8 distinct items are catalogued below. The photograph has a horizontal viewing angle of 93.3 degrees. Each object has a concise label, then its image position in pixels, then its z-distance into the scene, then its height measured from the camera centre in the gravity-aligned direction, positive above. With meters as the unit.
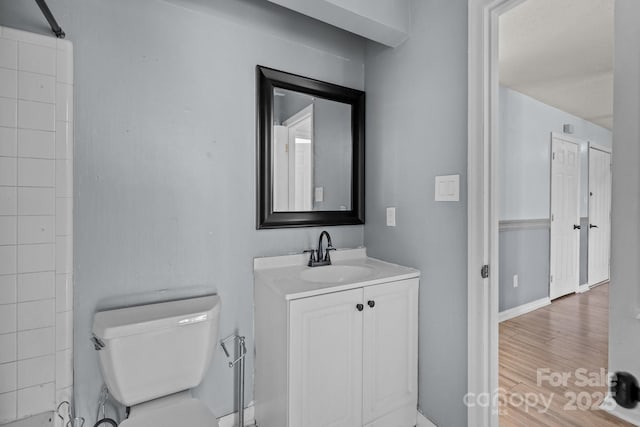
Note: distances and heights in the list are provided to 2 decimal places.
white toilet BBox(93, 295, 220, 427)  1.15 -0.59
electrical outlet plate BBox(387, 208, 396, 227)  1.84 -0.03
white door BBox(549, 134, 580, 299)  3.65 -0.03
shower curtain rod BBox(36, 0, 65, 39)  1.03 +0.72
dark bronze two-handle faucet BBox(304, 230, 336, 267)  1.80 -0.26
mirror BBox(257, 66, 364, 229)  1.72 +0.38
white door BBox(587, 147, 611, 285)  4.20 -0.03
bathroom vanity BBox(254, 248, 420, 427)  1.29 -0.64
